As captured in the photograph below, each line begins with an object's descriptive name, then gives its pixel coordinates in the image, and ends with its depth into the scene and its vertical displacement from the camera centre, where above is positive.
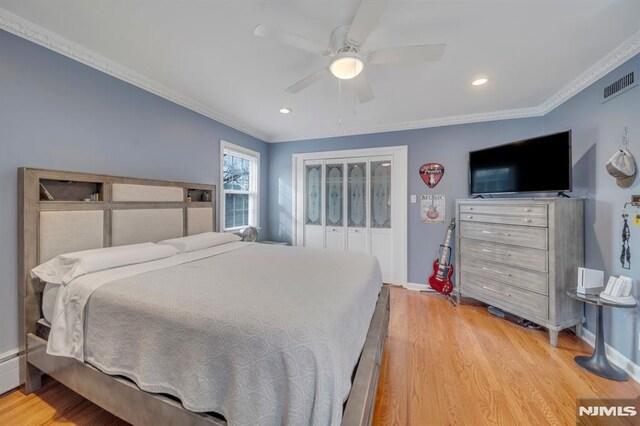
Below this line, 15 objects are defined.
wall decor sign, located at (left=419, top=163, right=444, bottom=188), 3.62 +0.55
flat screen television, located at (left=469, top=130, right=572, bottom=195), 2.41 +0.49
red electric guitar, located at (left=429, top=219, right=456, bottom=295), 3.37 -0.84
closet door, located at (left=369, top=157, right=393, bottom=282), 3.96 -0.03
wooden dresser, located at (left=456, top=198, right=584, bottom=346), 2.28 -0.46
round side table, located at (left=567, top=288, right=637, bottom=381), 1.86 -1.17
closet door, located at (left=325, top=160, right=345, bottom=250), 4.25 +0.08
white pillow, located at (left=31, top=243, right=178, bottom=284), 1.58 -0.36
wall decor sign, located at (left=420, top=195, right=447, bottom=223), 3.61 +0.03
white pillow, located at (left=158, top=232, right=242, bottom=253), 2.34 -0.31
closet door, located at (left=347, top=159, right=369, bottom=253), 4.10 +0.07
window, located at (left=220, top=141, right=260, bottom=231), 3.69 +0.40
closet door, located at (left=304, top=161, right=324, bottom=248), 4.39 +0.10
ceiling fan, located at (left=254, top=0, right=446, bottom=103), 1.40 +1.03
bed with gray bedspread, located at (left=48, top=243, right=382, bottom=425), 0.92 -0.56
